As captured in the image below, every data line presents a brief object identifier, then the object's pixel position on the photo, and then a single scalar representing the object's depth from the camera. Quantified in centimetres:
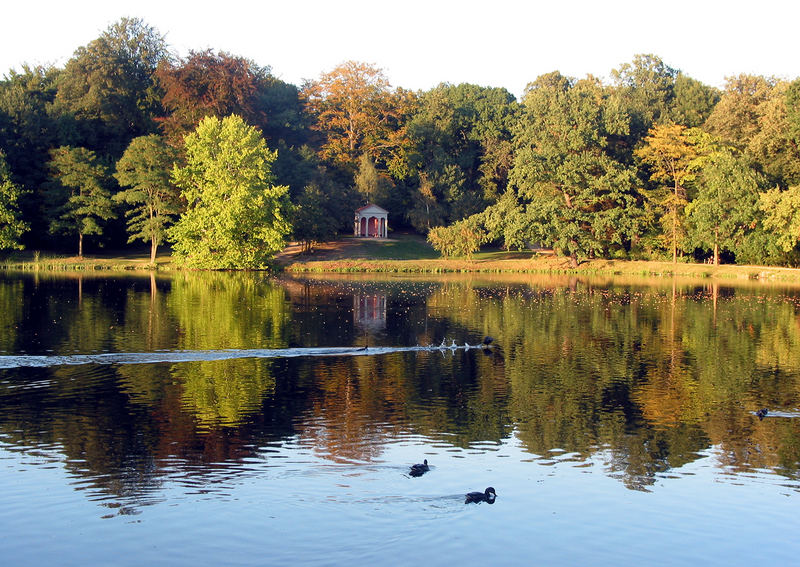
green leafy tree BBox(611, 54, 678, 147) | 7700
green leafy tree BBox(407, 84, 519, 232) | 8112
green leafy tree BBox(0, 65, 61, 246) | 6919
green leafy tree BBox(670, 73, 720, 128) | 7994
